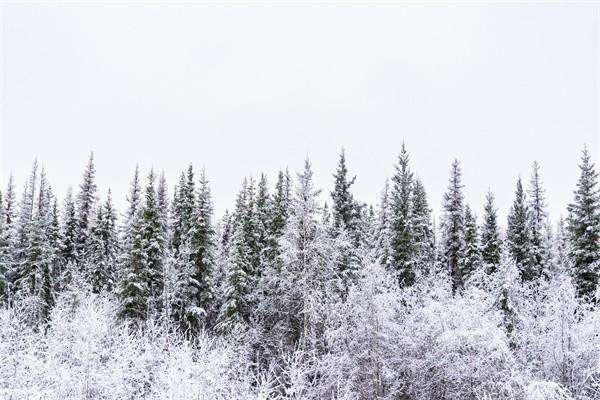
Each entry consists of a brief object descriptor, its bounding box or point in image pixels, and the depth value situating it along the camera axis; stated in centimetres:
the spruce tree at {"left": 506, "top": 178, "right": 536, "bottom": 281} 4312
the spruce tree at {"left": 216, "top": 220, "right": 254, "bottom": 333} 3591
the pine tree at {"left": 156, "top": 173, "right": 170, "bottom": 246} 4144
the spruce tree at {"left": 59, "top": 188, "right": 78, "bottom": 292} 4994
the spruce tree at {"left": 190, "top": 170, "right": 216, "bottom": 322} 3950
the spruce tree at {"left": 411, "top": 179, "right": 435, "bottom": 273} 4050
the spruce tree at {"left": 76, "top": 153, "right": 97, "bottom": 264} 5288
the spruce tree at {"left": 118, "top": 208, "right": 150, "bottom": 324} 3580
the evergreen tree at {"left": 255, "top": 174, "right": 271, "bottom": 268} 4065
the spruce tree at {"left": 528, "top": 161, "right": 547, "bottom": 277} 4375
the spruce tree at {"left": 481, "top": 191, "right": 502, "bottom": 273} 4441
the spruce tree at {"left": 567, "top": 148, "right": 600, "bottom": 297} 3559
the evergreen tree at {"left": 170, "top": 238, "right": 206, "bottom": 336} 3800
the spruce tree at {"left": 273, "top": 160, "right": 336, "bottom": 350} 3000
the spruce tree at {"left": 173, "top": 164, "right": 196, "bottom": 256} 4297
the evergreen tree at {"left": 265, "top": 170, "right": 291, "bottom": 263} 3759
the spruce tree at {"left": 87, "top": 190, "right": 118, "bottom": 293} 4612
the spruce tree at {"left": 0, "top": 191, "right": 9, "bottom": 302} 4281
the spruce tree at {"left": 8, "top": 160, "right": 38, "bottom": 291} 4722
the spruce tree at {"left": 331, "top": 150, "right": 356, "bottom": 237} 3803
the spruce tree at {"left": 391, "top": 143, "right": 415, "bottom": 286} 3869
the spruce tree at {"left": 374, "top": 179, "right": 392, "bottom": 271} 3866
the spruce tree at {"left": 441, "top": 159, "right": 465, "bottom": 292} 4538
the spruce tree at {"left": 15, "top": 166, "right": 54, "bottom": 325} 4334
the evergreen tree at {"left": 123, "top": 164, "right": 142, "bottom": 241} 5219
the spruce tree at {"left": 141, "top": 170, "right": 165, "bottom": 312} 3866
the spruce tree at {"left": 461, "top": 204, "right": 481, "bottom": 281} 4365
